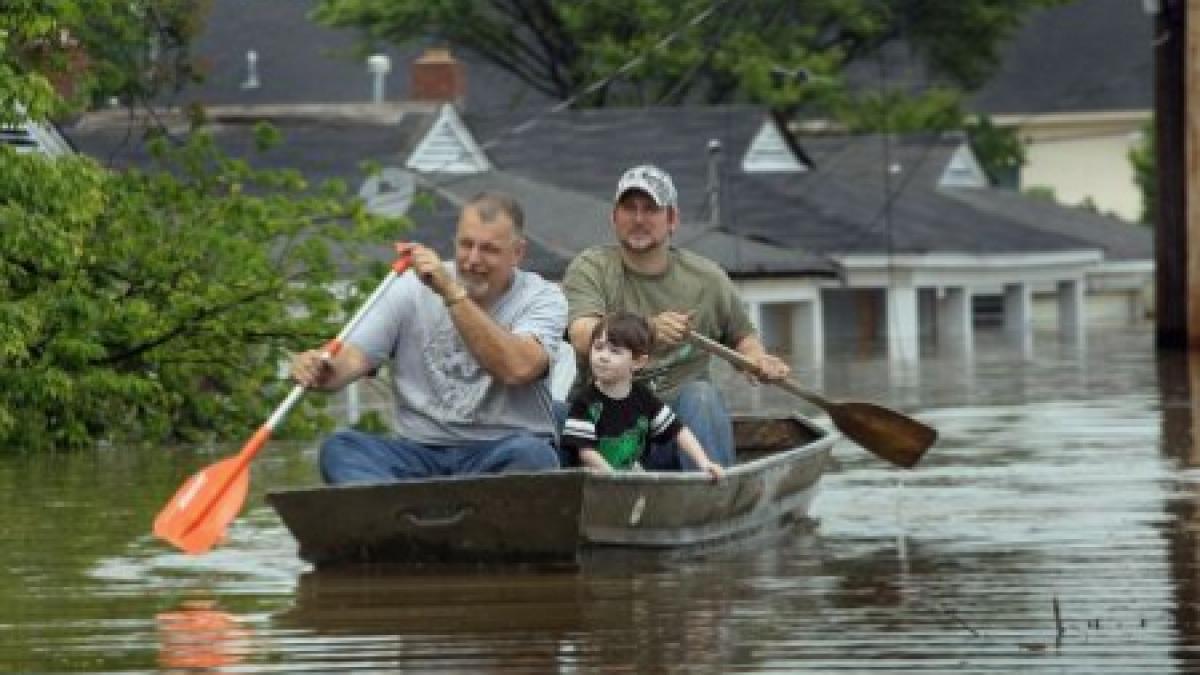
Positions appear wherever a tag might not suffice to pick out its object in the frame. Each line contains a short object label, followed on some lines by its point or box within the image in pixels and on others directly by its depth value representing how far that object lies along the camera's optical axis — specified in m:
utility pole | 39.94
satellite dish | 53.75
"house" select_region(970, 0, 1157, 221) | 94.06
